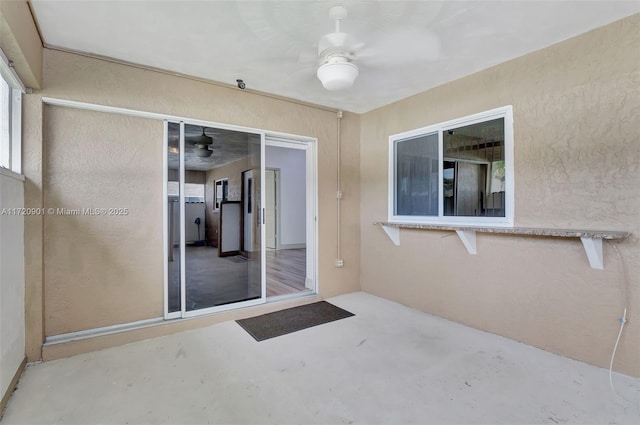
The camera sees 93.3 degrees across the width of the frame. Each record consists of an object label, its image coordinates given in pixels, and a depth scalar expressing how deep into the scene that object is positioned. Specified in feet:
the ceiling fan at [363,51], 7.41
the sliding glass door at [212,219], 9.68
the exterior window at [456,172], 9.20
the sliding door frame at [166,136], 8.31
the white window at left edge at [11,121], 6.86
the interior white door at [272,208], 25.34
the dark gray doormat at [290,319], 9.56
